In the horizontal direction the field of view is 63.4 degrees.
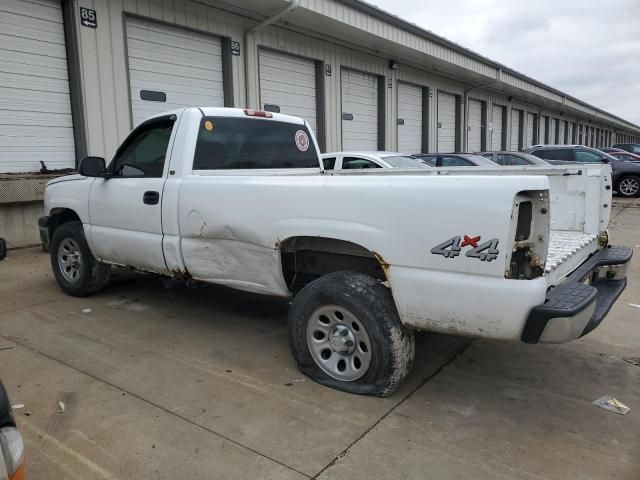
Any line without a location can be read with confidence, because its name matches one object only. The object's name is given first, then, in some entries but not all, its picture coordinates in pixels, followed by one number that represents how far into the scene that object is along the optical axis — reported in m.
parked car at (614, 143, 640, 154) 27.47
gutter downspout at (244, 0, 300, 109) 11.29
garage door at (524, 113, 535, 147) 32.55
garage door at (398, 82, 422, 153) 18.59
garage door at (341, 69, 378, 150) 15.84
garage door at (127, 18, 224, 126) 10.18
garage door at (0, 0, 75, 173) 8.45
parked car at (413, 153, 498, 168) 12.39
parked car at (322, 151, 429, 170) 9.48
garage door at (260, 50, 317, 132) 12.96
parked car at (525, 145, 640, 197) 16.66
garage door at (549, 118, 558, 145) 37.69
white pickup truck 2.69
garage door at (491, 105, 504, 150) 26.74
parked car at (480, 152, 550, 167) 13.83
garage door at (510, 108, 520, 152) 29.59
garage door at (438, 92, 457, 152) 21.27
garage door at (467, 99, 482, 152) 23.94
